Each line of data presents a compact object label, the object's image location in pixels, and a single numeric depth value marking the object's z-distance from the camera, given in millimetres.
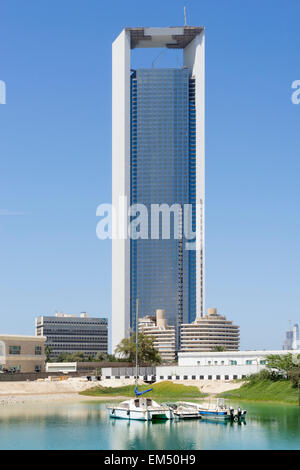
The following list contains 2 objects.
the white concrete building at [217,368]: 166500
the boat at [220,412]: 97375
